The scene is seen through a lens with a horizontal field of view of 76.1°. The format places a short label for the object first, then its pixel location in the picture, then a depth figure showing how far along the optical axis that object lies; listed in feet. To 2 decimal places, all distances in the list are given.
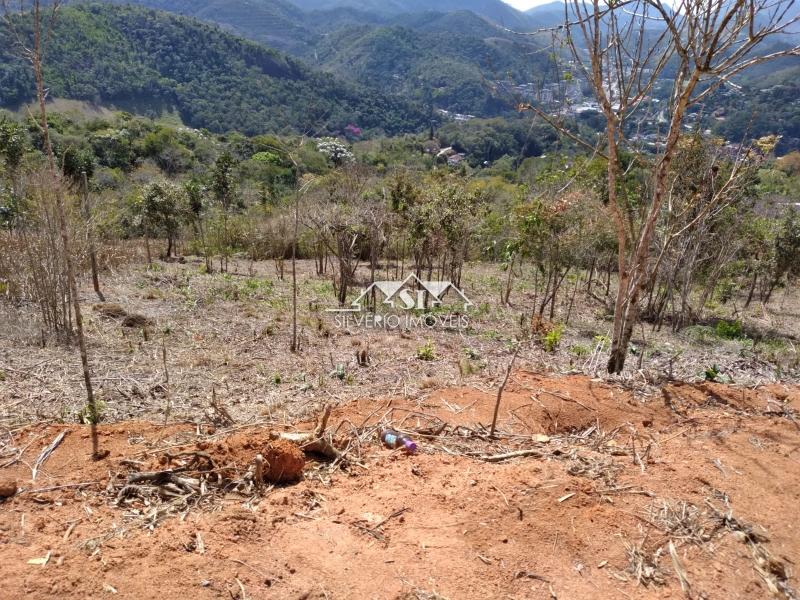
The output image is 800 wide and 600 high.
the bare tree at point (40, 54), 11.08
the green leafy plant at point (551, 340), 23.80
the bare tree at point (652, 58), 12.21
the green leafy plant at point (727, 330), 34.03
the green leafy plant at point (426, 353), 23.08
